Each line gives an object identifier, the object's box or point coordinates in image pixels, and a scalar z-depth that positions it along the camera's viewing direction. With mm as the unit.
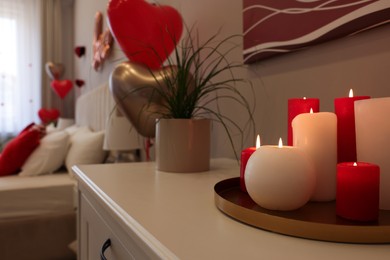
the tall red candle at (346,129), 602
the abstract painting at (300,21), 745
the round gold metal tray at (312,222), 417
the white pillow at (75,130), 2928
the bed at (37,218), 1882
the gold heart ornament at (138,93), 1278
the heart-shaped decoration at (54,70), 4473
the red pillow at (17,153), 2211
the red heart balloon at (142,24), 1379
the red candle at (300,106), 651
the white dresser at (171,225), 399
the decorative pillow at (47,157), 2215
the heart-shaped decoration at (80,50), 4215
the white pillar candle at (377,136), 514
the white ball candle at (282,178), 493
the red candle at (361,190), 451
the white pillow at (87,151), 2260
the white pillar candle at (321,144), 567
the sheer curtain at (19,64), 4449
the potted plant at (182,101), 938
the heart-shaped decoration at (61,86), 4422
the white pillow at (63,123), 4078
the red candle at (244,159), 647
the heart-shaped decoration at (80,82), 4219
